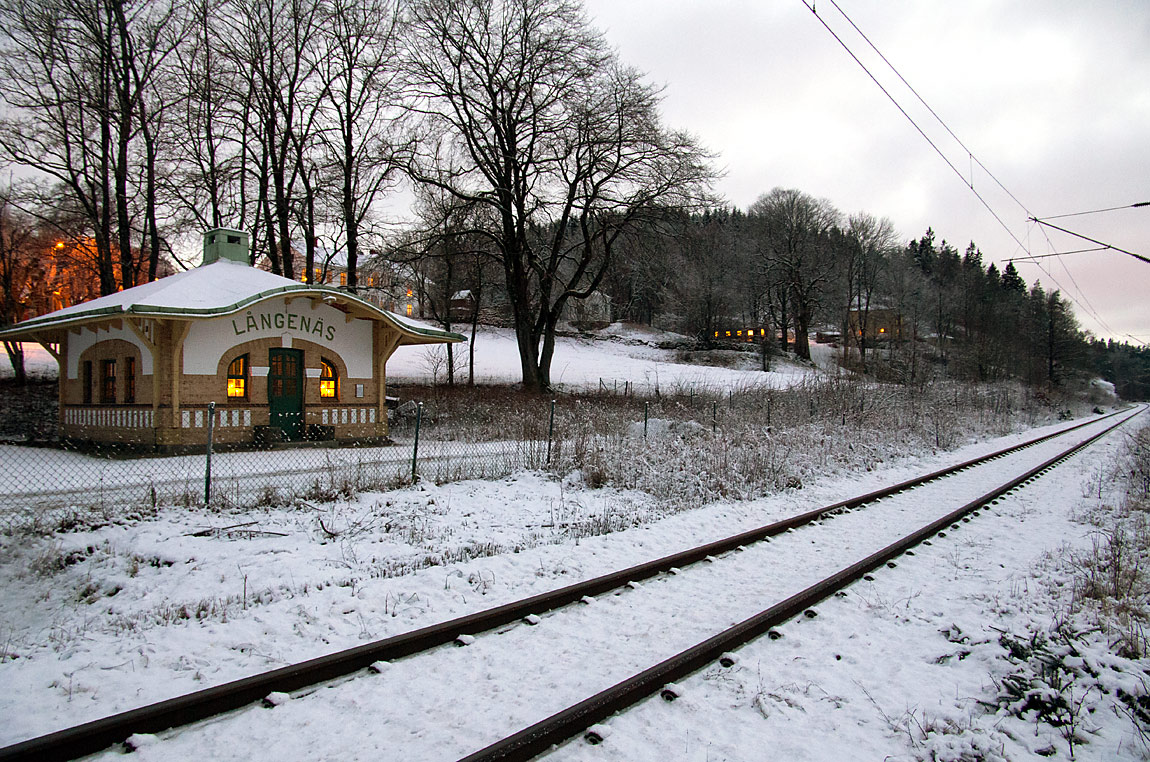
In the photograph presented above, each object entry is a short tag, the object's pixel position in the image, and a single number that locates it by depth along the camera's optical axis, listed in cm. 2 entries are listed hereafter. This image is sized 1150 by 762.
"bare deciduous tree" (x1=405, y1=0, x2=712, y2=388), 2741
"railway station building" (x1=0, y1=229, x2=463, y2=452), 1534
